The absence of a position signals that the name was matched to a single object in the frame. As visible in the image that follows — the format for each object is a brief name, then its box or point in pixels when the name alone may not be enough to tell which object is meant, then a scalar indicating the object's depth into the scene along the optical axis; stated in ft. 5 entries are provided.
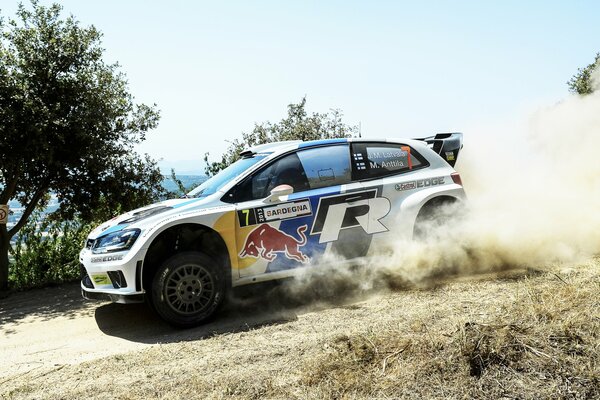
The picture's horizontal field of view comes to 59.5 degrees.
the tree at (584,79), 75.51
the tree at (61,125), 27.81
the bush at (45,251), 34.72
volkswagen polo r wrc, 18.65
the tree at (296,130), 46.09
